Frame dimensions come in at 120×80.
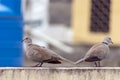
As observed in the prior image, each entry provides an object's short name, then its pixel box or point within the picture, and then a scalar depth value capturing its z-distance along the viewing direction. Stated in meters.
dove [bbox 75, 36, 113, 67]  11.74
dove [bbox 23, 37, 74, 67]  11.57
